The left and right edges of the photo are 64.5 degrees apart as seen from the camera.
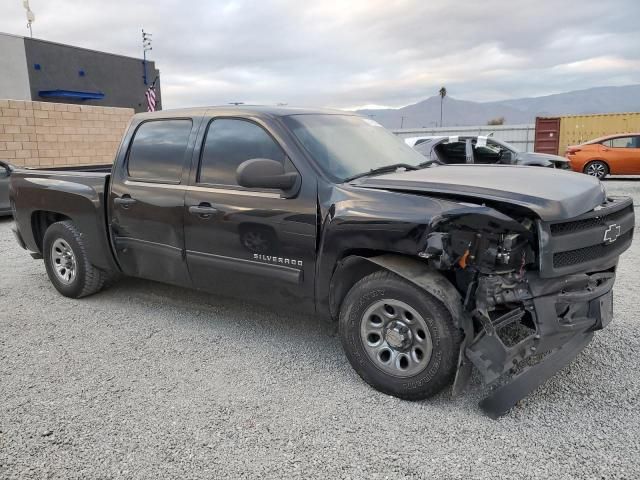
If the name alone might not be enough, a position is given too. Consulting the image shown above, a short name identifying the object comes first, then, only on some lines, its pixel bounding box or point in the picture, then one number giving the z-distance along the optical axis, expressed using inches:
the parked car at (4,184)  389.1
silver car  470.6
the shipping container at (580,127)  848.3
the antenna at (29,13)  938.1
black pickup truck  109.5
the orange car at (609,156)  613.9
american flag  865.8
